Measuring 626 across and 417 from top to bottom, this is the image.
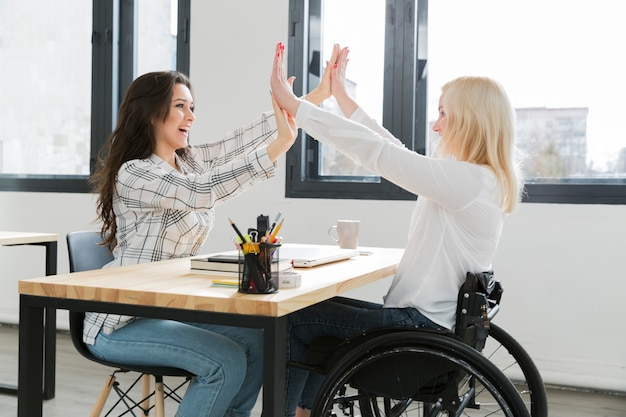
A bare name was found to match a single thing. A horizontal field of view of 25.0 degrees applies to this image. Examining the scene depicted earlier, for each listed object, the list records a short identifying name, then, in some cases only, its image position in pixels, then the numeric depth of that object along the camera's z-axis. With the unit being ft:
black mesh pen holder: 9.44
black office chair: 10.68
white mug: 12.79
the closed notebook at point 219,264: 10.57
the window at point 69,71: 20.76
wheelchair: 9.75
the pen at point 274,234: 9.55
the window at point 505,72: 16.42
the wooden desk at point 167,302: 9.19
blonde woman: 10.29
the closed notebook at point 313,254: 11.04
